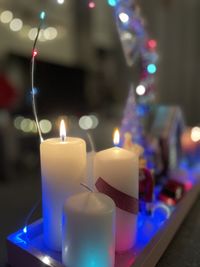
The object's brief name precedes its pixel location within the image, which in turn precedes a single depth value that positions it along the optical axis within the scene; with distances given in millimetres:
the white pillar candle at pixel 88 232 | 381
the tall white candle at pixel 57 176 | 445
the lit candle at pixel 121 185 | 459
